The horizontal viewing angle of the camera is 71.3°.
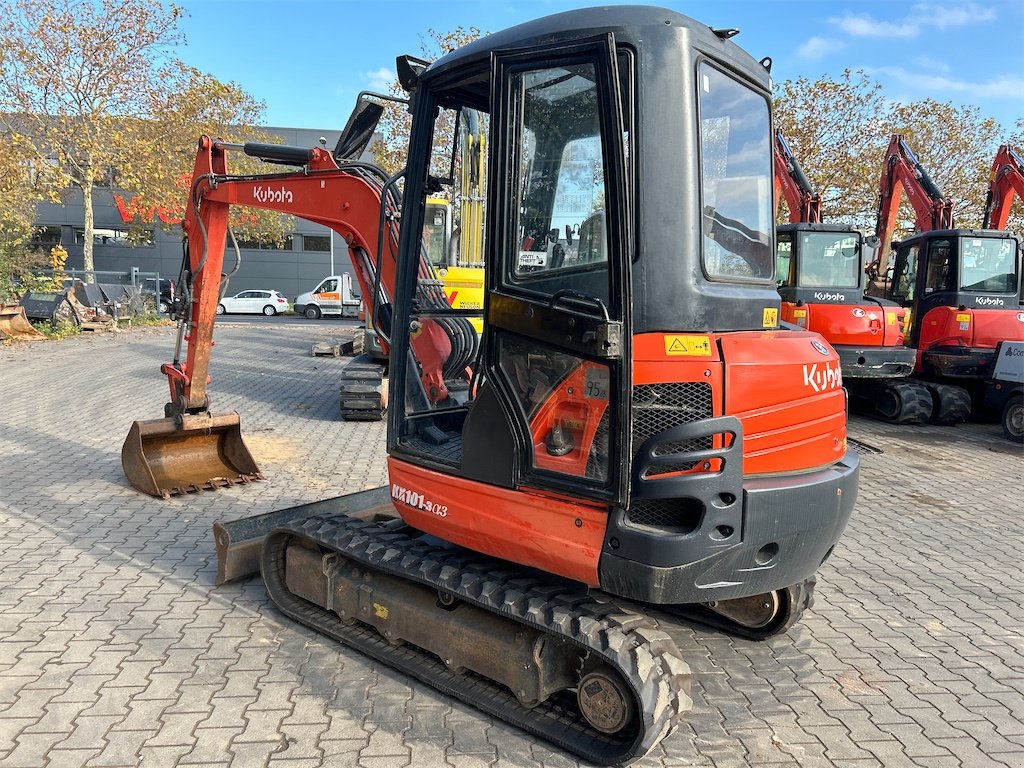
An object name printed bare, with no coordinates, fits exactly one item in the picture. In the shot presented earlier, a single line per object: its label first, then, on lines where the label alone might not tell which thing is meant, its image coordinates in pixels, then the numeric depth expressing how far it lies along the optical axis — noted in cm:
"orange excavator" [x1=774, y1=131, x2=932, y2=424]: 1023
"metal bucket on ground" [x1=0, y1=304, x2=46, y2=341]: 1641
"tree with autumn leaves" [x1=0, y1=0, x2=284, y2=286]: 2122
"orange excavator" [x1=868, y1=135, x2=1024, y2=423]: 1073
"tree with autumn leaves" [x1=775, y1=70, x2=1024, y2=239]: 2089
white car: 3334
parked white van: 3169
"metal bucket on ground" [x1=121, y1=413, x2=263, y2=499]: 606
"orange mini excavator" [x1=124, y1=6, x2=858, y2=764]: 268
